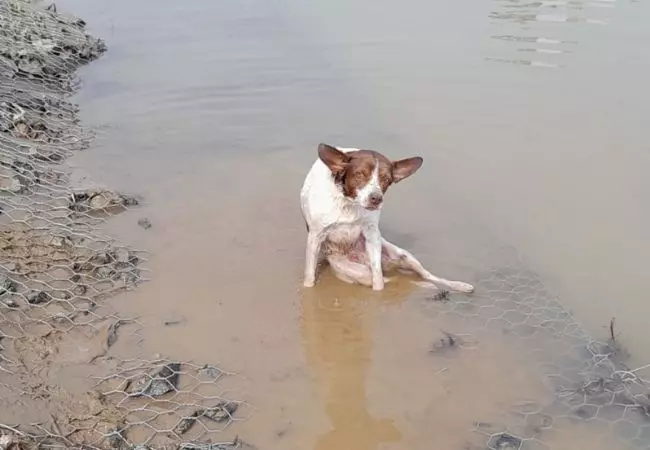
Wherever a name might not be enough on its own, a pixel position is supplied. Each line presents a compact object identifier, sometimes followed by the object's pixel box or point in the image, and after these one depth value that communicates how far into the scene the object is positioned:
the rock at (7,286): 4.66
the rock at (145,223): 5.96
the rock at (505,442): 3.79
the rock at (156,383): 4.04
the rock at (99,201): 6.07
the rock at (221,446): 3.65
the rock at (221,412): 3.94
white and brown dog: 4.39
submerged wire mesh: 3.95
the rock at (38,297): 4.71
